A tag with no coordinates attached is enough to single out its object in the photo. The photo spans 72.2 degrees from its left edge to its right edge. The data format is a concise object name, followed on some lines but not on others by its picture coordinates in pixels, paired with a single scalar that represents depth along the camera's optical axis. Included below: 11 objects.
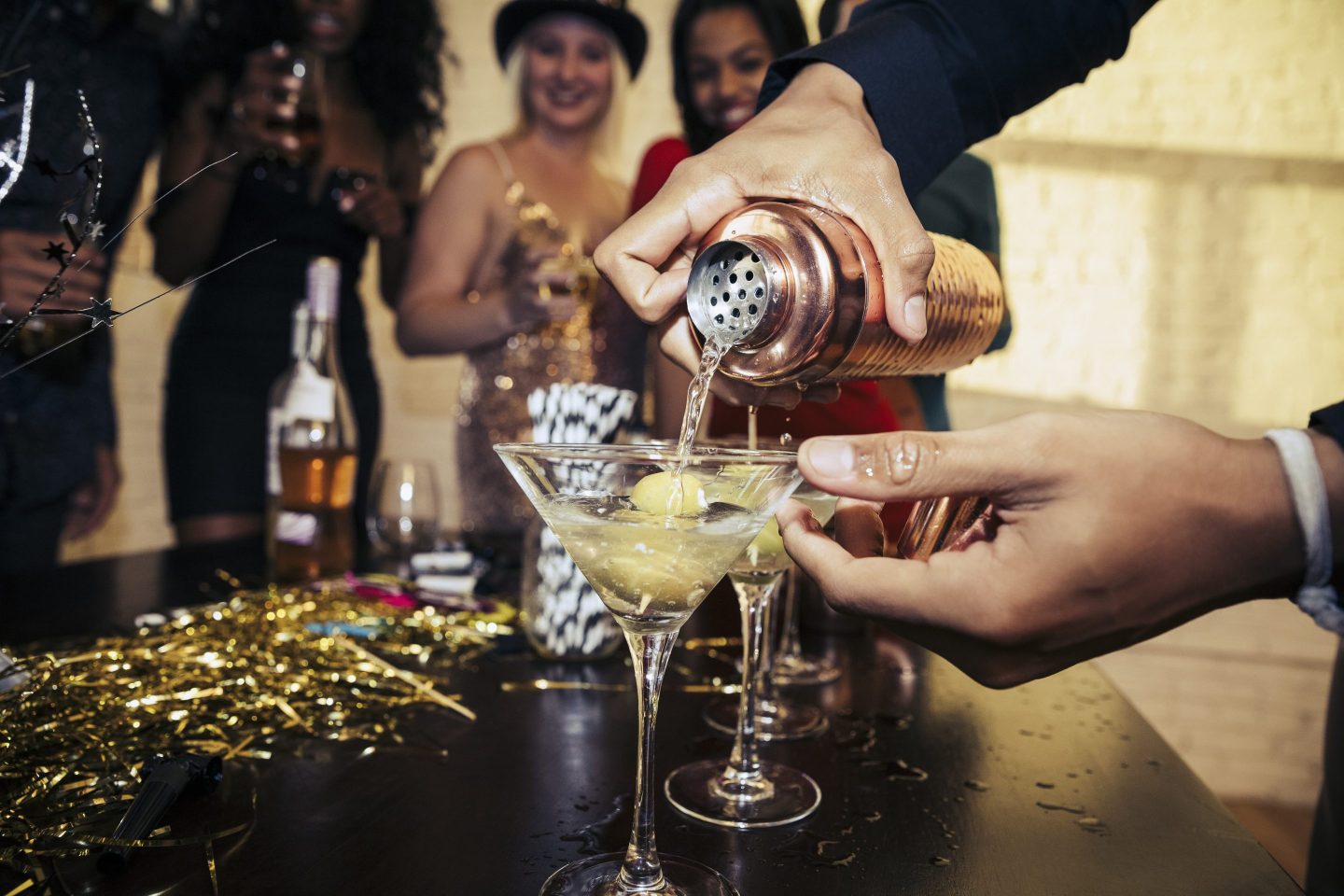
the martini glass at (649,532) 0.66
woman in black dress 2.08
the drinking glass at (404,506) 1.64
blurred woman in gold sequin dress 2.32
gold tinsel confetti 0.70
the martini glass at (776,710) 0.98
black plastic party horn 0.62
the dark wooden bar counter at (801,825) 0.64
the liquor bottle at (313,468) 1.50
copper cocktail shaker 0.71
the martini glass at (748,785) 0.76
